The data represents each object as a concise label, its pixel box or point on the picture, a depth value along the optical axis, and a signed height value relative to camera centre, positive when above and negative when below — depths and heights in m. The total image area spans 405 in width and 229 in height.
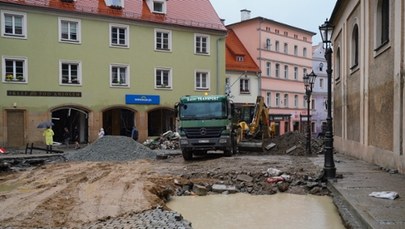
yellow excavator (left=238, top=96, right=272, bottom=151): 27.28 -1.10
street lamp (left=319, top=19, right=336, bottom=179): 12.59 -0.46
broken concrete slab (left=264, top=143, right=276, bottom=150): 25.92 -2.07
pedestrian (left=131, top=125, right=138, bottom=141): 31.17 -1.65
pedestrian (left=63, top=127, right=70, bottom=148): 31.47 -1.86
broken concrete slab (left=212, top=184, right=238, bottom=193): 13.05 -2.29
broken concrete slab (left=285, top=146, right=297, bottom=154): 24.55 -2.16
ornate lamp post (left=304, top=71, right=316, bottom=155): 23.41 +1.40
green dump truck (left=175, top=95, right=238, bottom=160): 20.77 -0.58
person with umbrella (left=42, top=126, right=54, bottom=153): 25.83 -1.60
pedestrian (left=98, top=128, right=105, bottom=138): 30.26 -1.54
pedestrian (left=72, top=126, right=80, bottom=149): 33.22 -1.85
